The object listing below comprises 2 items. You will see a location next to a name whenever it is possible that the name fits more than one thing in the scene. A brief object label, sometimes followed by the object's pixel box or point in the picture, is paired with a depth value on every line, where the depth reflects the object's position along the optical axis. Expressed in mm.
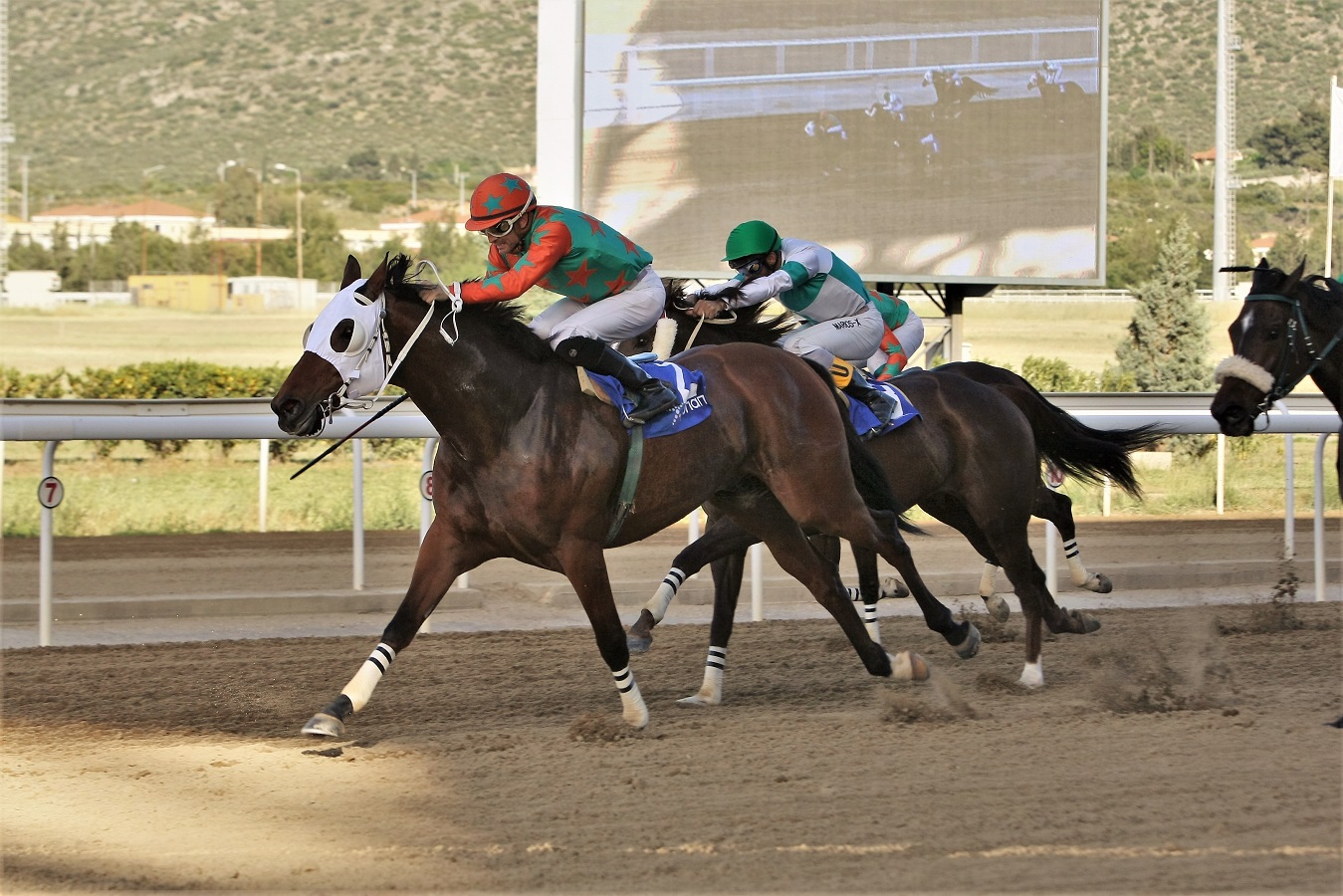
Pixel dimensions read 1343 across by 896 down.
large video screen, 35437
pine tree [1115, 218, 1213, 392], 52500
